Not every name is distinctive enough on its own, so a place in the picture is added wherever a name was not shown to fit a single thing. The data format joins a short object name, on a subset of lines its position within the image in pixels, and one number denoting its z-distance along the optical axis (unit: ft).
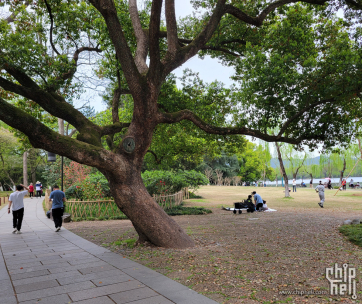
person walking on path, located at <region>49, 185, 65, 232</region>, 33.24
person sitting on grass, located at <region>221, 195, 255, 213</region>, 47.83
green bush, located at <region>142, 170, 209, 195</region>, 52.72
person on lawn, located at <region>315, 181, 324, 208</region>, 56.34
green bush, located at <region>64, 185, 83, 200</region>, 52.80
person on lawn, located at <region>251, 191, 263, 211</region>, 49.60
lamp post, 45.19
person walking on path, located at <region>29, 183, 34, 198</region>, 93.93
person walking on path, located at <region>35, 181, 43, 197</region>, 98.51
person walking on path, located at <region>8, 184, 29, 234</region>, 32.17
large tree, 21.22
